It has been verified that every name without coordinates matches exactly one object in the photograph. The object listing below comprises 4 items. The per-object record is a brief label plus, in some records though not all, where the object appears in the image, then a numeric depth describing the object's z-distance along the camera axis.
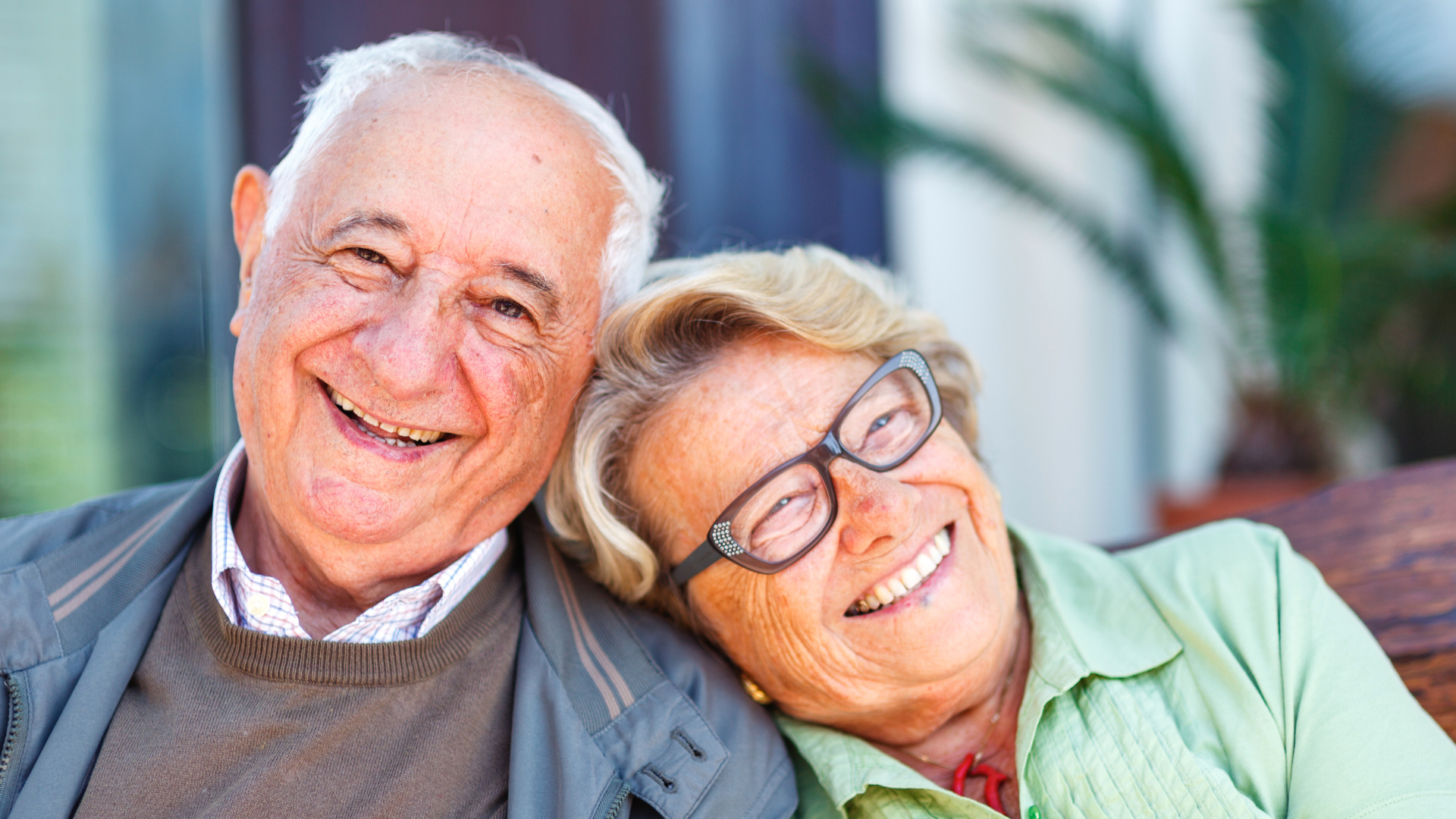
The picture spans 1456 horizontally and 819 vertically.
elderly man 1.34
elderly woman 1.35
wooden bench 1.40
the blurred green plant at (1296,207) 2.25
